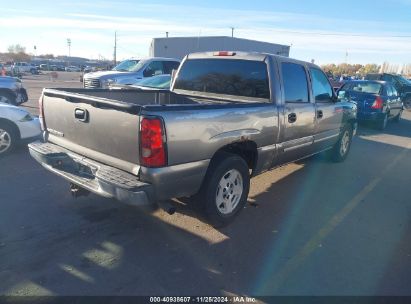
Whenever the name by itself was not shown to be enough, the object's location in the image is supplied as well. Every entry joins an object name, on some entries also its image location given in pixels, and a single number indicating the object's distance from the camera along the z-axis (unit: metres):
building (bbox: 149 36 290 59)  43.25
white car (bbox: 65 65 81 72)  76.38
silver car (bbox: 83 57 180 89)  13.80
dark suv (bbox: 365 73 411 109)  21.31
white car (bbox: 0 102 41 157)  6.51
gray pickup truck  3.25
